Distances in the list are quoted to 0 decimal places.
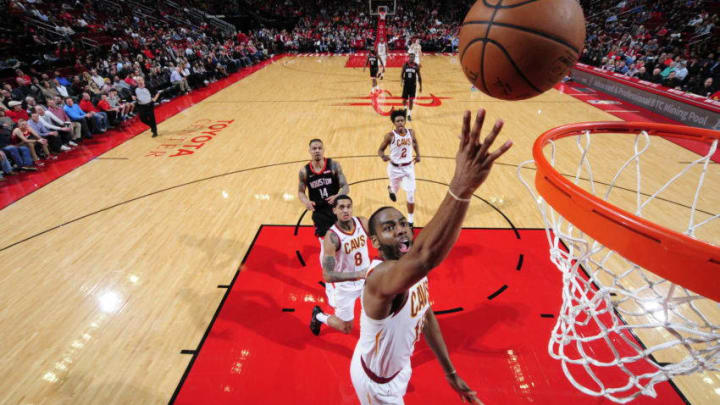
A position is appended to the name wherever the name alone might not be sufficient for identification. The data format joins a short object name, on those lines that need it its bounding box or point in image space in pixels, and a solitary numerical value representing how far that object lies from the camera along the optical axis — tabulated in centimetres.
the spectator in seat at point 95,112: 930
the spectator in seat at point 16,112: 807
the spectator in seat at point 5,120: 726
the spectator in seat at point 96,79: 1107
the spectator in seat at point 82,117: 877
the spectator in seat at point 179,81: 1322
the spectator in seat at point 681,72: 1133
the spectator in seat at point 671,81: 1136
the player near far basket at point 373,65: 1271
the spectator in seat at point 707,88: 1020
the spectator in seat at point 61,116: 827
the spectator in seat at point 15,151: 710
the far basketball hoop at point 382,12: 1910
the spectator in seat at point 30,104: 819
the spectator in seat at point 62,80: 1050
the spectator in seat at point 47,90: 952
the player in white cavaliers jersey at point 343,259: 322
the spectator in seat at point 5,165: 695
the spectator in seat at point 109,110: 975
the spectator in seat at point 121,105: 1005
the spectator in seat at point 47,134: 775
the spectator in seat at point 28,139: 734
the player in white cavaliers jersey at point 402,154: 518
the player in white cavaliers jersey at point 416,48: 1487
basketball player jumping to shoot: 123
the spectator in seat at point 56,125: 798
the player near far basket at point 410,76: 935
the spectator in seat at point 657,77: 1197
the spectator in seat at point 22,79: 970
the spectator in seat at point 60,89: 990
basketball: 172
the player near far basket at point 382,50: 1842
